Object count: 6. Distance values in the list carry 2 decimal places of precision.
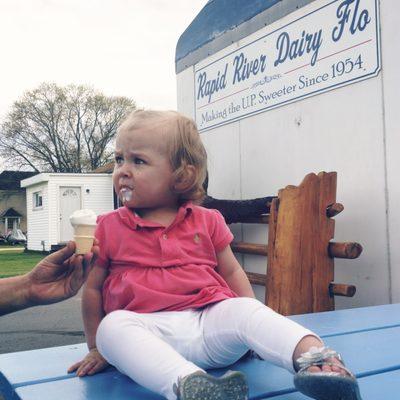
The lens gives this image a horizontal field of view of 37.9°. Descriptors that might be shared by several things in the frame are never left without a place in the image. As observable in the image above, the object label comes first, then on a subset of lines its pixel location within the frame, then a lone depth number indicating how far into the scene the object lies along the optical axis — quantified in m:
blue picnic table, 1.49
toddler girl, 1.47
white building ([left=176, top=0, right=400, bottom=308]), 3.56
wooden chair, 3.68
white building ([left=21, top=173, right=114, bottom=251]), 23.14
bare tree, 38.78
